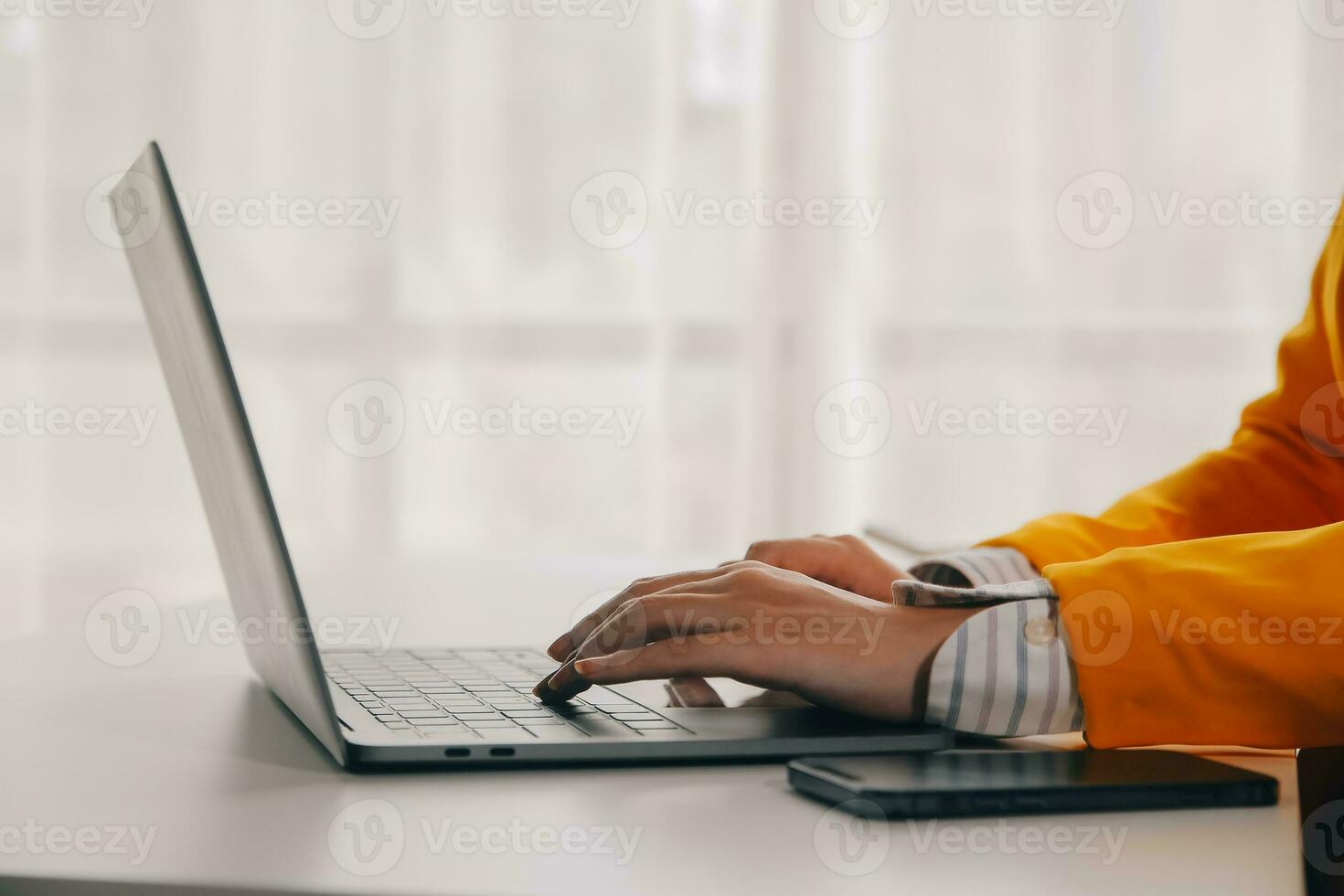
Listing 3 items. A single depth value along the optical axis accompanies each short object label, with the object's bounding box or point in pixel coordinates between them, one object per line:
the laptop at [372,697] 1.01
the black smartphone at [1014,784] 0.97
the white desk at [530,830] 0.92
